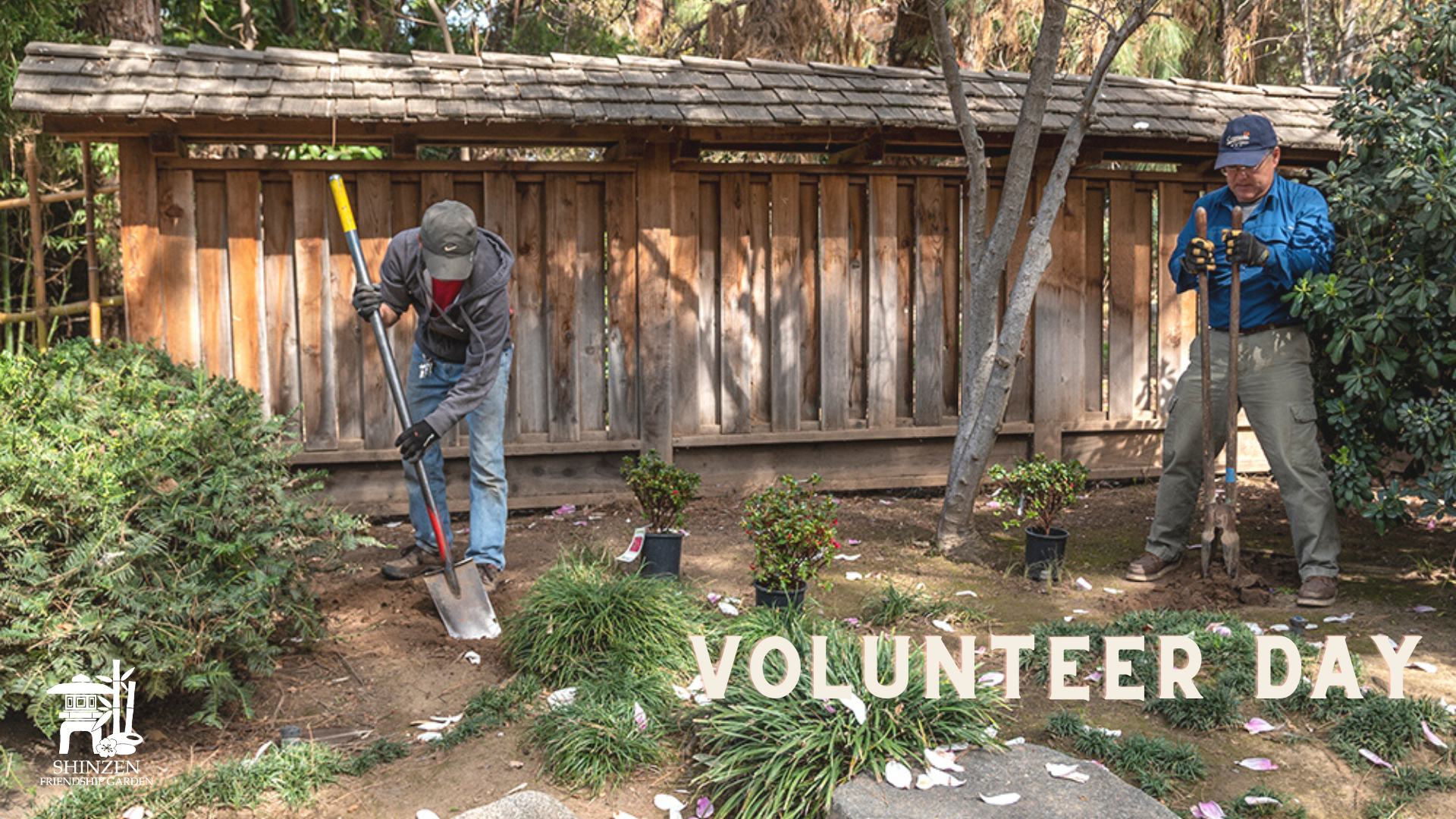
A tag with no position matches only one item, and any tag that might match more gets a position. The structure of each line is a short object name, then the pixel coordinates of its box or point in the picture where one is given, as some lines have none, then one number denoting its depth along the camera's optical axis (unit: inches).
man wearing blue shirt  200.4
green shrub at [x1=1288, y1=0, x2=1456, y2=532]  191.2
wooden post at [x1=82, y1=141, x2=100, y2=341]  268.5
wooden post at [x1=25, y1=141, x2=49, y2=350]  293.3
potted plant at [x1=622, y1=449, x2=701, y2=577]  204.1
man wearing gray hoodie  189.9
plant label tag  204.8
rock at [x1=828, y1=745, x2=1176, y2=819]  114.9
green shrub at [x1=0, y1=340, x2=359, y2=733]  131.7
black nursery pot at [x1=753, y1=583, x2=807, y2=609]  180.9
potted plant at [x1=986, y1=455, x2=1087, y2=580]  213.9
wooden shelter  245.9
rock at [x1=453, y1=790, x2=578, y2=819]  122.4
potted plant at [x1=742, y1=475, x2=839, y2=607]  180.4
